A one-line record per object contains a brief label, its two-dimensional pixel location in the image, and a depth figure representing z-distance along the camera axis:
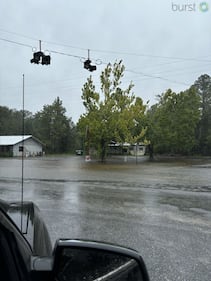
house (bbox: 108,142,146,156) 48.69
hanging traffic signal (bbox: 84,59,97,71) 12.04
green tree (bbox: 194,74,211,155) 43.46
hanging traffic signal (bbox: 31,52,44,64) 10.57
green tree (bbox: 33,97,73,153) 55.20
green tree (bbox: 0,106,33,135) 50.16
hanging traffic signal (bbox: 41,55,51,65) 10.44
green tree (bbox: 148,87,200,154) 32.90
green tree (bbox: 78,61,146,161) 25.48
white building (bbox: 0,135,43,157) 43.85
